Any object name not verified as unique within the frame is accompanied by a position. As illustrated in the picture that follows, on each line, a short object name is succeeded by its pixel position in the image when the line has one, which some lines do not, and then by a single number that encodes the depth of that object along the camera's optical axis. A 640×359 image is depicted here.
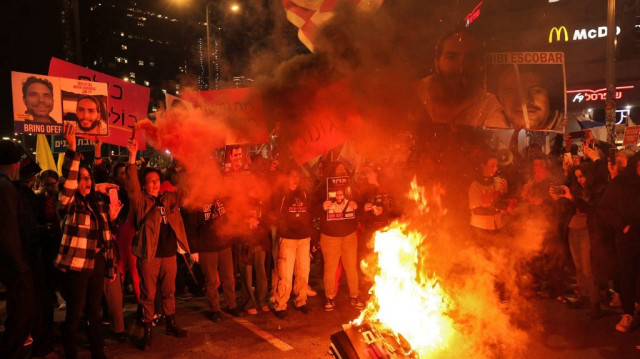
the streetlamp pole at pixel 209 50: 8.83
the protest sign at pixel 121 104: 6.51
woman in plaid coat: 4.19
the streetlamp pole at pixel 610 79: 10.91
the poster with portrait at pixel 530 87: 7.22
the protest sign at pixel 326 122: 5.66
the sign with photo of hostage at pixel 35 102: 6.07
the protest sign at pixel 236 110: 6.12
